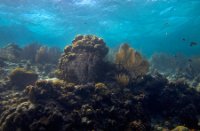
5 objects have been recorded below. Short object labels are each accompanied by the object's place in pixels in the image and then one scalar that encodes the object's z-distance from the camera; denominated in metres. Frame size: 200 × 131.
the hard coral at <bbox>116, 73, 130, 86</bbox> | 7.09
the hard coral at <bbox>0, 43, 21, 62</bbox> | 13.88
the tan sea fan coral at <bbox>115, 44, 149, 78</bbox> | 8.08
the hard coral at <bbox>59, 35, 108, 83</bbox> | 7.41
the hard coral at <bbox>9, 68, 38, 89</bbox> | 8.01
